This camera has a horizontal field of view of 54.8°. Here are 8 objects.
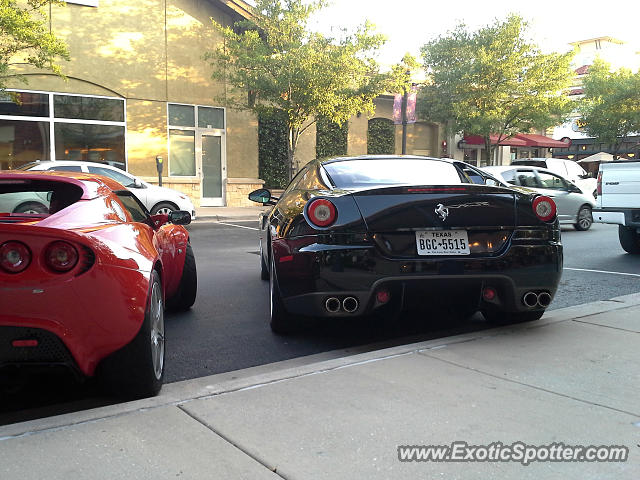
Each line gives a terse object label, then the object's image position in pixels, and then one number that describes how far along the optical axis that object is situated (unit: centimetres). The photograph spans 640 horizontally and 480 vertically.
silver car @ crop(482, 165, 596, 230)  1423
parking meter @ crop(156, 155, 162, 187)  1877
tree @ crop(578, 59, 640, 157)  3556
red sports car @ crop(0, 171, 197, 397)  279
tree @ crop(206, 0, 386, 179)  1816
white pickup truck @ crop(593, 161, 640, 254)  909
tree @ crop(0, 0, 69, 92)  1251
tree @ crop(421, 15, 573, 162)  2564
